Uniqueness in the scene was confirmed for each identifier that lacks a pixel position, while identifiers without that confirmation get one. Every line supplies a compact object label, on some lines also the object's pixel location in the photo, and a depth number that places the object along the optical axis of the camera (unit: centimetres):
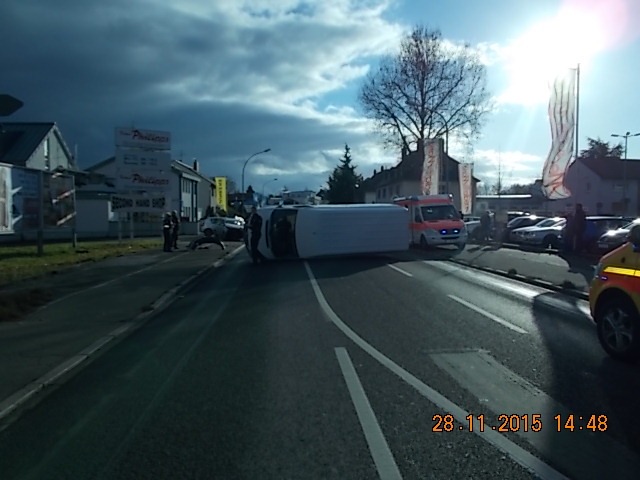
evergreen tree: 10031
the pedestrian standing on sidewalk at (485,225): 3834
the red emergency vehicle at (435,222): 3089
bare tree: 5366
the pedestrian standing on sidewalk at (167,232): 3078
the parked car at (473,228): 4034
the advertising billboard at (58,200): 2858
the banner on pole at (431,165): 4500
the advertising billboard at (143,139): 3344
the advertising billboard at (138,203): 3456
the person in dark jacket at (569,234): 2635
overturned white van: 2439
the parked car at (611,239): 2372
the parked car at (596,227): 2653
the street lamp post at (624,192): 6506
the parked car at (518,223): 3842
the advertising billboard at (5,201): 2433
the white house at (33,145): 5028
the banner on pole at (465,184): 4388
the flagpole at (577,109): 2852
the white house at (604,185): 7106
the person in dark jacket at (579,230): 2617
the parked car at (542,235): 3191
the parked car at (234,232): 4500
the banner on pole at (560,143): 2866
